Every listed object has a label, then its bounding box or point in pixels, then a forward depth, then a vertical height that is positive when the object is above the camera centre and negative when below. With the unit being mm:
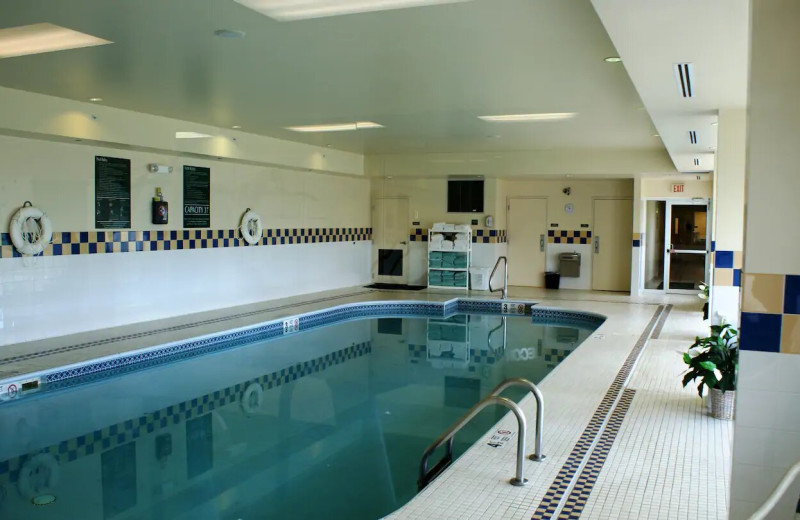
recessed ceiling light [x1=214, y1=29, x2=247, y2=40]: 4652 +1341
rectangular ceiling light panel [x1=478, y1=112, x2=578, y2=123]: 8100 +1408
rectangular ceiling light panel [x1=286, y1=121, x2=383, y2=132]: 9078 +1410
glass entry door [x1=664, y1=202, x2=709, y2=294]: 12477 -170
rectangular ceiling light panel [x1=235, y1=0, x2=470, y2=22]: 4051 +1351
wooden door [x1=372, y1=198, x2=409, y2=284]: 13812 -176
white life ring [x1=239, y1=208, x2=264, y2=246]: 10406 +25
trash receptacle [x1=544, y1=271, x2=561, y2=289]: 13234 -890
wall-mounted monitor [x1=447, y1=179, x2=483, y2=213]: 13102 +706
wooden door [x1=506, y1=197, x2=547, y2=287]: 13469 -129
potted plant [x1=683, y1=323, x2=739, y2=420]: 4562 -877
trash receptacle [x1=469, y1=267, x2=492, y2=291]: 12953 -845
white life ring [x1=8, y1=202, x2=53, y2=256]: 7059 -41
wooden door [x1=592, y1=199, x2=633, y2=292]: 12930 -173
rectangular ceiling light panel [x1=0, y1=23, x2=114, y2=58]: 4676 +1338
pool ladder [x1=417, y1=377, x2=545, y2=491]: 3441 -1082
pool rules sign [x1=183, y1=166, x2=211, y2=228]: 9367 +448
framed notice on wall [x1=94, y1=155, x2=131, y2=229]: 8023 +415
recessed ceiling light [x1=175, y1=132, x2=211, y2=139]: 8680 +1204
